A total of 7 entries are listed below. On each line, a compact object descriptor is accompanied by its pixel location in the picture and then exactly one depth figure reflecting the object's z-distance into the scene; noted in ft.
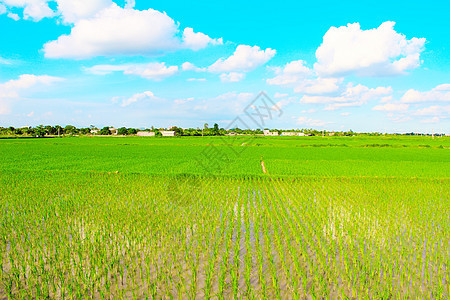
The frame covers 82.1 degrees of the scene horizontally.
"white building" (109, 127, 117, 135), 287.07
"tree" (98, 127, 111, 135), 244.03
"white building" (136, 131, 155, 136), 238.52
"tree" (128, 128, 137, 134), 247.91
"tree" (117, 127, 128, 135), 241.14
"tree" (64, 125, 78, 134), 245.45
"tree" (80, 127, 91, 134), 259.51
